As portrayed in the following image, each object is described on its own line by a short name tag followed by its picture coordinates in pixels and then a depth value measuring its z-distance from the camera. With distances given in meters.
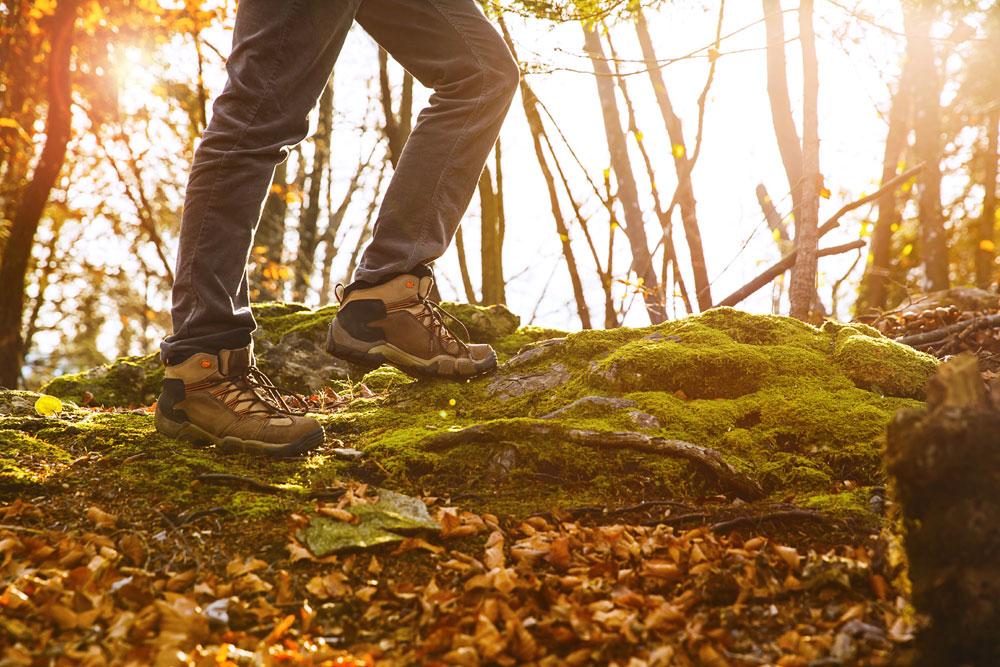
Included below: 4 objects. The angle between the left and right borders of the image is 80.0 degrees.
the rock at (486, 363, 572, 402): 2.96
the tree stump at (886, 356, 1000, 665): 1.07
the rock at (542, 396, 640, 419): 2.58
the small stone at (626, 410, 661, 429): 2.43
